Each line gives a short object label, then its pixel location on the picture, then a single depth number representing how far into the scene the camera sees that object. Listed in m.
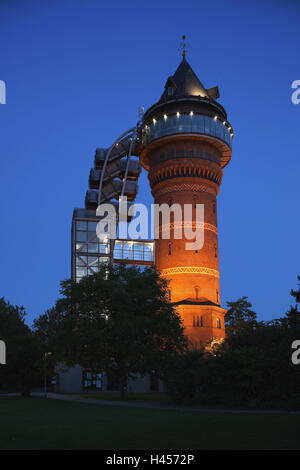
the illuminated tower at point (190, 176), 57.88
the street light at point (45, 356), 41.00
